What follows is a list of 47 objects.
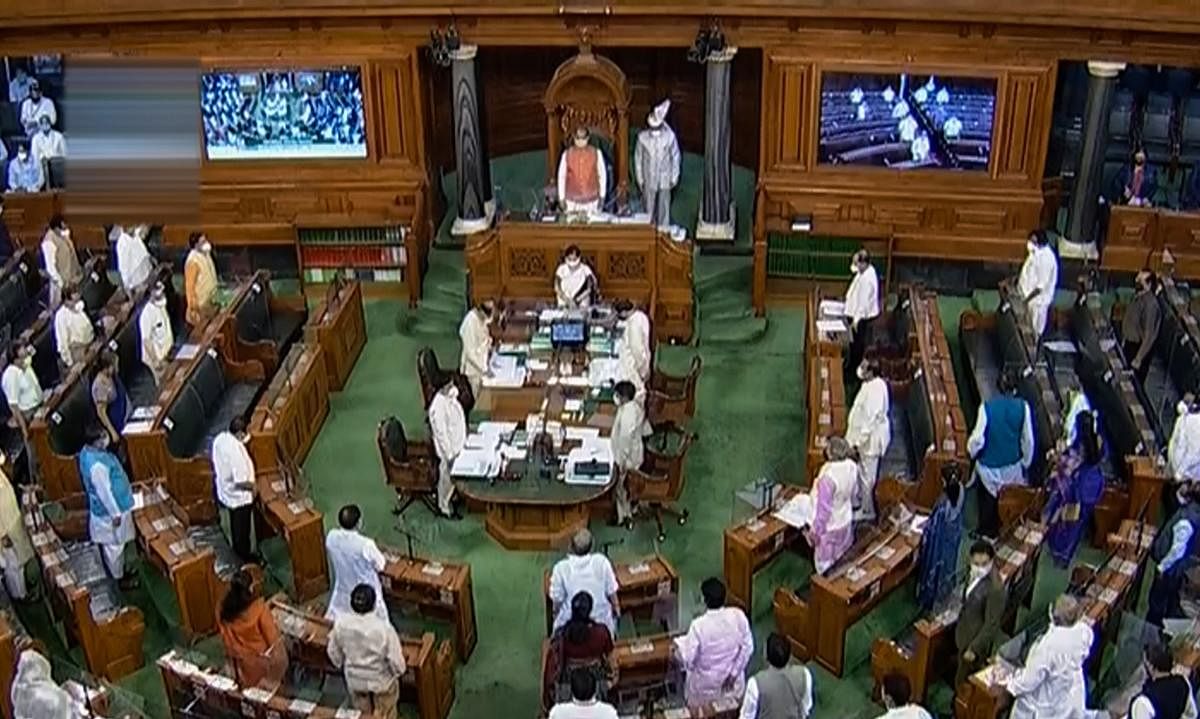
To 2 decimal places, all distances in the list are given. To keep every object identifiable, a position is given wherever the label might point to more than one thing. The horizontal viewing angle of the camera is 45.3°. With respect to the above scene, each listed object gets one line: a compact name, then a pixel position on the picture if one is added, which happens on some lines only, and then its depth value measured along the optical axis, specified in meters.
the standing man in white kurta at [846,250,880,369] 13.91
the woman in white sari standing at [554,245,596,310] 14.62
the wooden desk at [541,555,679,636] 10.66
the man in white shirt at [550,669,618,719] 8.24
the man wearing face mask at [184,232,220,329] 14.34
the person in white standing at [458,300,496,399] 13.40
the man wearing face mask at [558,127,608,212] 15.52
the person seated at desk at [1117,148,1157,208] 15.70
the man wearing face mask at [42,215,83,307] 14.81
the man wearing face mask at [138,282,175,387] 13.48
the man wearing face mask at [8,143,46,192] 16.84
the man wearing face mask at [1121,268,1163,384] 13.45
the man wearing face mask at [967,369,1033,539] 11.45
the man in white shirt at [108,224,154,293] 14.85
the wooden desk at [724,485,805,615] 10.99
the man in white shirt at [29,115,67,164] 16.88
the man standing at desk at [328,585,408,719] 9.28
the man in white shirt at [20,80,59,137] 17.19
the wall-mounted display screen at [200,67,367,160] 16.03
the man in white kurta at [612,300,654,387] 13.29
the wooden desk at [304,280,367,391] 14.27
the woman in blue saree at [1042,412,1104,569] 11.23
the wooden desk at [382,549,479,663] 10.65
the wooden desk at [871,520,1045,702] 10.00
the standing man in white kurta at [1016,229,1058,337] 13.88
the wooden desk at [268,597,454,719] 9.99
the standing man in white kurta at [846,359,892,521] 11.67
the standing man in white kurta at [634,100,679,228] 15.91
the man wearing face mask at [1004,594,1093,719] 8.91
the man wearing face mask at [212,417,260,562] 11.28
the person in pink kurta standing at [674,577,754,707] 9.25
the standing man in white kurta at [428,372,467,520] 11.94
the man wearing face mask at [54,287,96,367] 13.45
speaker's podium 14.96
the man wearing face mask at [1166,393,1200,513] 11.34
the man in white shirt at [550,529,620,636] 9.80
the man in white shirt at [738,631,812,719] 8.53
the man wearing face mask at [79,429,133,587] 10.99
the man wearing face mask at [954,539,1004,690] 9.80
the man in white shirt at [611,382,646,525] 11.80
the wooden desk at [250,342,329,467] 12.37
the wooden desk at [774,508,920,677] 10.43
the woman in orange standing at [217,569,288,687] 9.30
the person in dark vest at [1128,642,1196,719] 8.60
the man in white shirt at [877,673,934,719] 8.20
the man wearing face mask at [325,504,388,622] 10.01
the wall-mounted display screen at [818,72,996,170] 15.39
